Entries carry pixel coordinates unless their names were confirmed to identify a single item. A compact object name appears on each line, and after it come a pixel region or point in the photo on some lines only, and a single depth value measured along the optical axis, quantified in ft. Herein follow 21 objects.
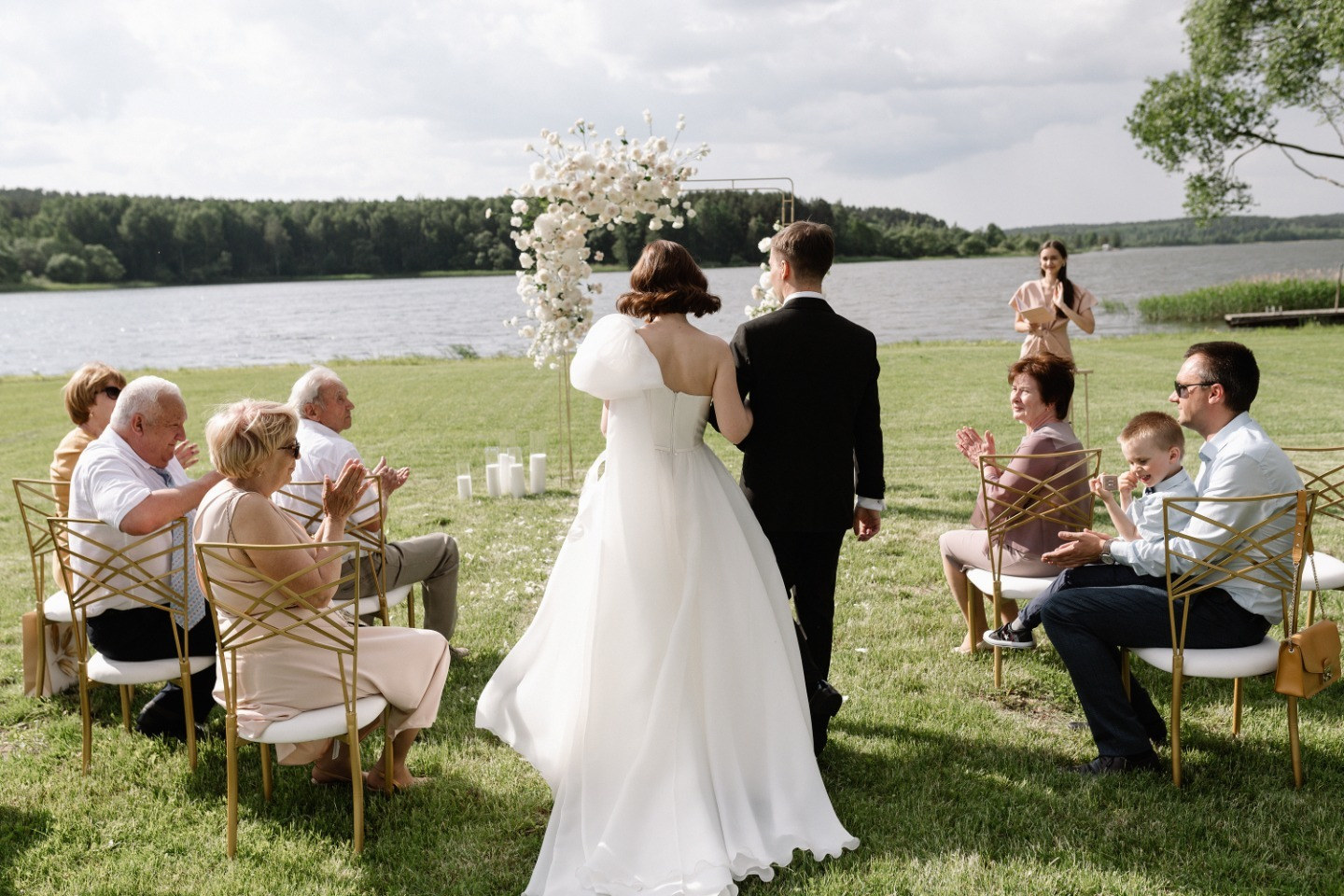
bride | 11.46
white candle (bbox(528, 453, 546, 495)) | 32.73
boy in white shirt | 13.50
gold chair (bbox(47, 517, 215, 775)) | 13.15
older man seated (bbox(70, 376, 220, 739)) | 13.47
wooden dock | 87.20
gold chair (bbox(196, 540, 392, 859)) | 11.28
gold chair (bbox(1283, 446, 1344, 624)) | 14.97
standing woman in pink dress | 27.35
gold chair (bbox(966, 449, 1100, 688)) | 15.69
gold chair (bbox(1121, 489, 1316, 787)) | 12.16
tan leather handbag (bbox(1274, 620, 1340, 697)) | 12.25
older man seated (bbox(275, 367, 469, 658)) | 16.22
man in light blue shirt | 12.39
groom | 12.96
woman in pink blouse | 16.31
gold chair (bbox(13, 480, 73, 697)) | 14.96
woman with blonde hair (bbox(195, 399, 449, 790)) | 11.60
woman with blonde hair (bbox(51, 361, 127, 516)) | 16.92
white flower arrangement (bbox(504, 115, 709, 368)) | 24.14
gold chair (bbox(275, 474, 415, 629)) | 15.59
